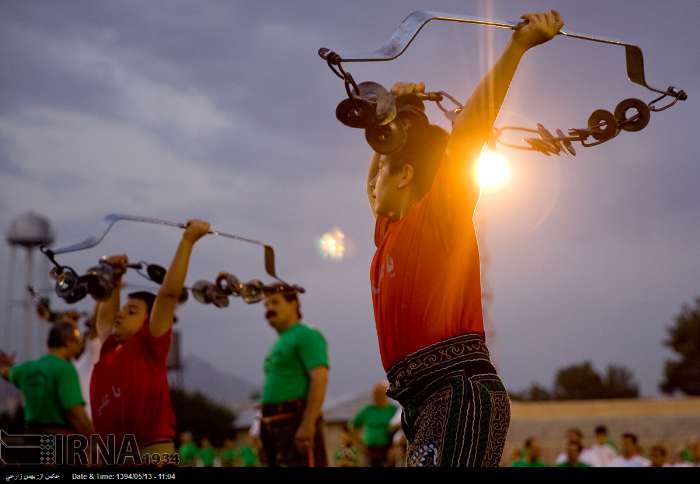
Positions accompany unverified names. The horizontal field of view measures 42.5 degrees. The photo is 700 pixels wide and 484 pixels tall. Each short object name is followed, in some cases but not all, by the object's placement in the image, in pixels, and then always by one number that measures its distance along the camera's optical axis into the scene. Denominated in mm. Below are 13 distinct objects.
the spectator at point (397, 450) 13203
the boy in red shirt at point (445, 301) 3047
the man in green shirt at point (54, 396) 7746
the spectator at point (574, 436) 13039
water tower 40188
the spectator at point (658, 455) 12219
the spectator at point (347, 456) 8508
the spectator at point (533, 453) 13367
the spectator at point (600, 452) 14625
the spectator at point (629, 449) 12678
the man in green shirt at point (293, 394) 7113
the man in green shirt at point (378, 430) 13414
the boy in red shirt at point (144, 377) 5594
